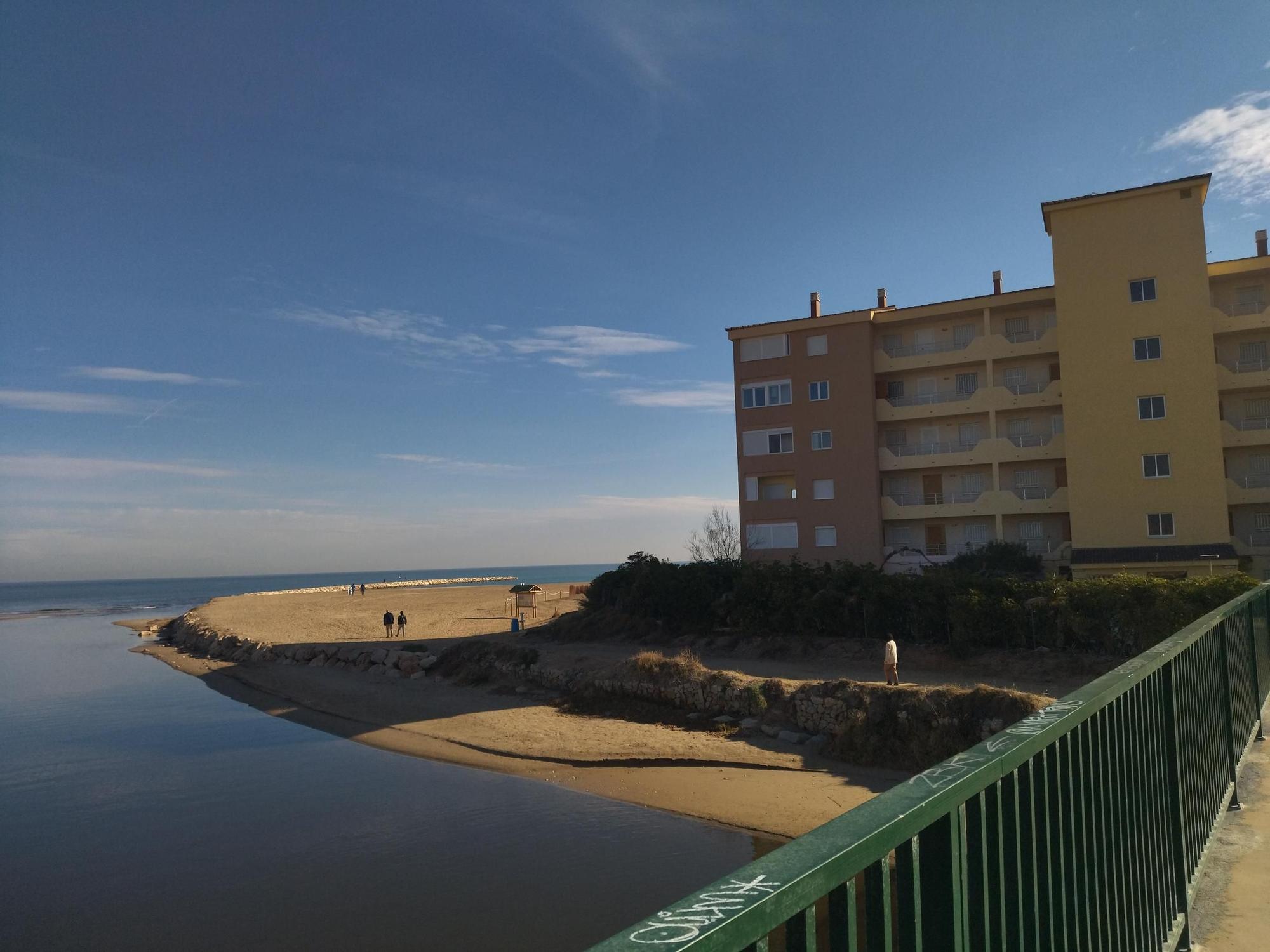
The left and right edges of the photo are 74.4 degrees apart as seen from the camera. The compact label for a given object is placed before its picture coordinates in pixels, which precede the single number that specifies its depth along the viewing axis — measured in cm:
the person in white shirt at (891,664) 1911
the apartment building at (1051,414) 3347
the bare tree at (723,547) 4581
